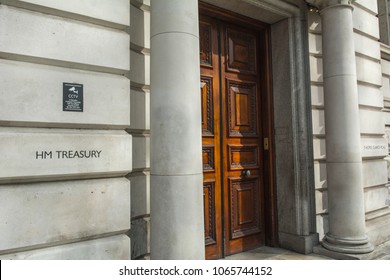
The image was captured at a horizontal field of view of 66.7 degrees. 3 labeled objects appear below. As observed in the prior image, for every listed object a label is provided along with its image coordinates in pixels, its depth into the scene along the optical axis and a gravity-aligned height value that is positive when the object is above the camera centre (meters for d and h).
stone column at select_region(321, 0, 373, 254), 5.08 +0.33
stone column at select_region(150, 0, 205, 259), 3.20 +0.21
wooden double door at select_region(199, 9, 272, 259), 5.03 +0.41
